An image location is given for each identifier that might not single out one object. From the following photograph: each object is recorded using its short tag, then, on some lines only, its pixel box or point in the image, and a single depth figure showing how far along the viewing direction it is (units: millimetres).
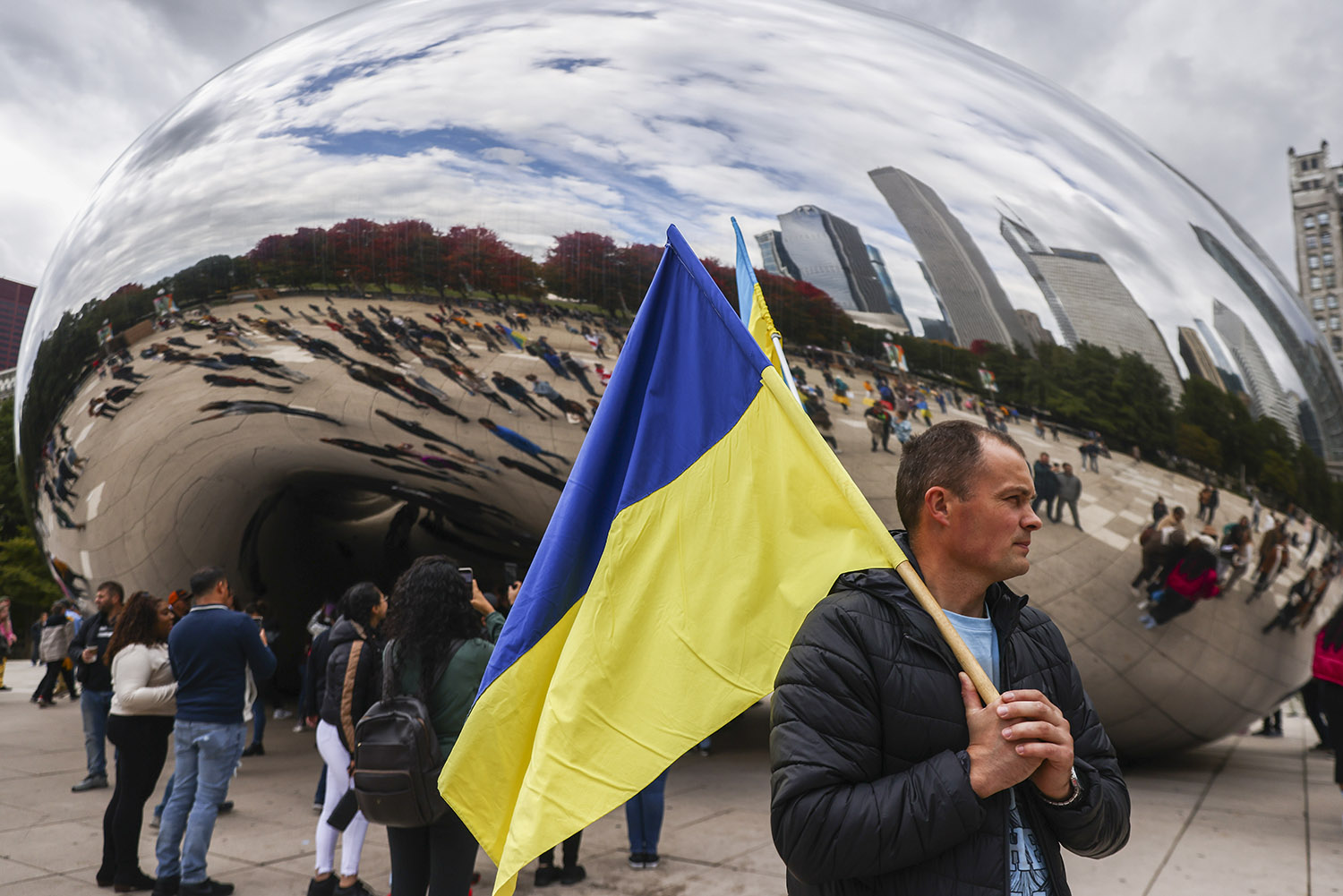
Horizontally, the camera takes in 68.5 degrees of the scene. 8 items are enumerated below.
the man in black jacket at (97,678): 6754
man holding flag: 1566
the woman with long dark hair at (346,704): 4172
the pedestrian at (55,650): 10359
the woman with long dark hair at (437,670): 3445
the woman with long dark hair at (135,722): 4684
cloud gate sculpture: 5051
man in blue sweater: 4625
